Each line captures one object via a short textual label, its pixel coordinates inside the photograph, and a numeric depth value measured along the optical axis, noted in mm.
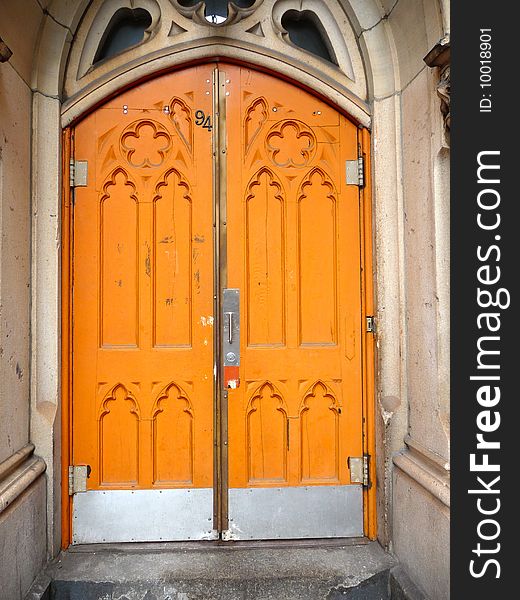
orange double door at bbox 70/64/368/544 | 2654
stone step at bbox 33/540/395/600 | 2359
